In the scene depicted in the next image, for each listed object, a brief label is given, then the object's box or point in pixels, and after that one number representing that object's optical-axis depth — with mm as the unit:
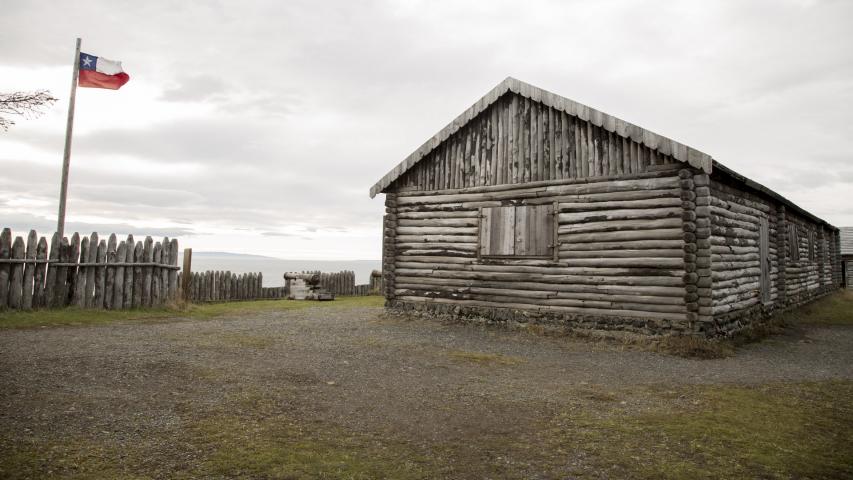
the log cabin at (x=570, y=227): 11227
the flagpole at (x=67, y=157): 13711
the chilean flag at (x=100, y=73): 14797
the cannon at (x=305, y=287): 22172
